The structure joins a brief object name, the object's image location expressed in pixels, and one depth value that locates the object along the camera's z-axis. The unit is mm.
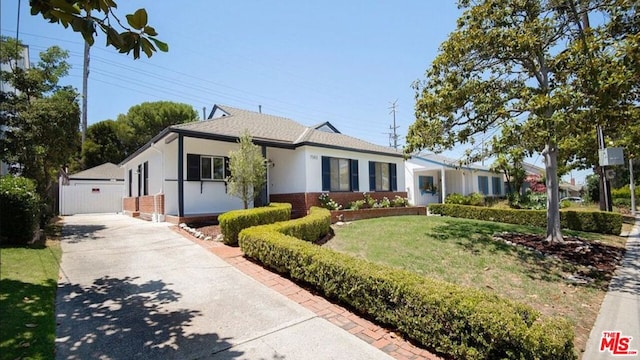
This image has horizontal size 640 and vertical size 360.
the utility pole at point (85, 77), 28328
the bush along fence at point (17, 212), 7434
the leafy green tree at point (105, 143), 29688
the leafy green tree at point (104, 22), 2258
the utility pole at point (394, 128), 42934
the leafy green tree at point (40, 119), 9359
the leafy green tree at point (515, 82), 7398
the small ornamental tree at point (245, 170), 11016
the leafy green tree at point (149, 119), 30547
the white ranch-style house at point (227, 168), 12281
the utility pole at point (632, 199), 19912
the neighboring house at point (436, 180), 23645
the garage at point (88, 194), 19969
